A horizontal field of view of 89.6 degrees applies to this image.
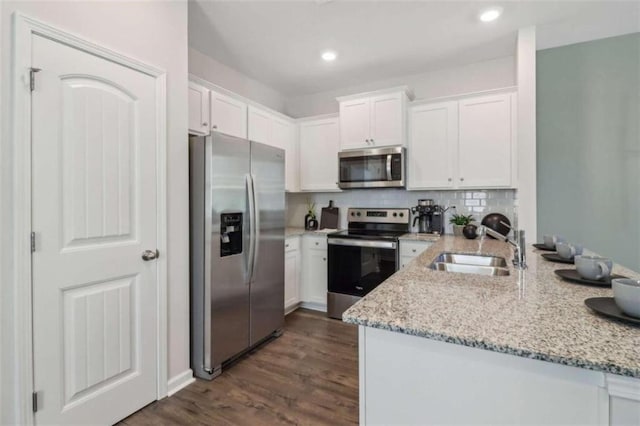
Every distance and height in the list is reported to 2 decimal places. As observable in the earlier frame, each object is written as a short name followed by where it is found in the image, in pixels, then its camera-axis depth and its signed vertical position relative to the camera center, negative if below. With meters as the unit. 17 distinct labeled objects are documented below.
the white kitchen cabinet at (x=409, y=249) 3.12 -0.35
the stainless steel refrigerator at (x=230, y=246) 2.27 -0.26
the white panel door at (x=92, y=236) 1.53 -0.12
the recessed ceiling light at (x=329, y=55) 3.14 +1.57
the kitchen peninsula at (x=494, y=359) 0.73 -0.38
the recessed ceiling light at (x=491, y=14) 2.43 +1.53
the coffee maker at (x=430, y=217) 3.53 -0.05
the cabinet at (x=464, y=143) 3.08 +0.70
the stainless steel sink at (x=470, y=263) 1.84 -0.31
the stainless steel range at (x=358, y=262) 3.25 -0.51
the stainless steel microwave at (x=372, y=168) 3.39 +0.49
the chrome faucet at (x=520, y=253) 1.62 -0.21
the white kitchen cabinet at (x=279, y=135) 3.41 +0.89
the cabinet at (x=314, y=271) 3.62 -0.67
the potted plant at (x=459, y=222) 3.29 -0.10
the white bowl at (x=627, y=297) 0.85 -0.23
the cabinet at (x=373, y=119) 3.40 +1.02
